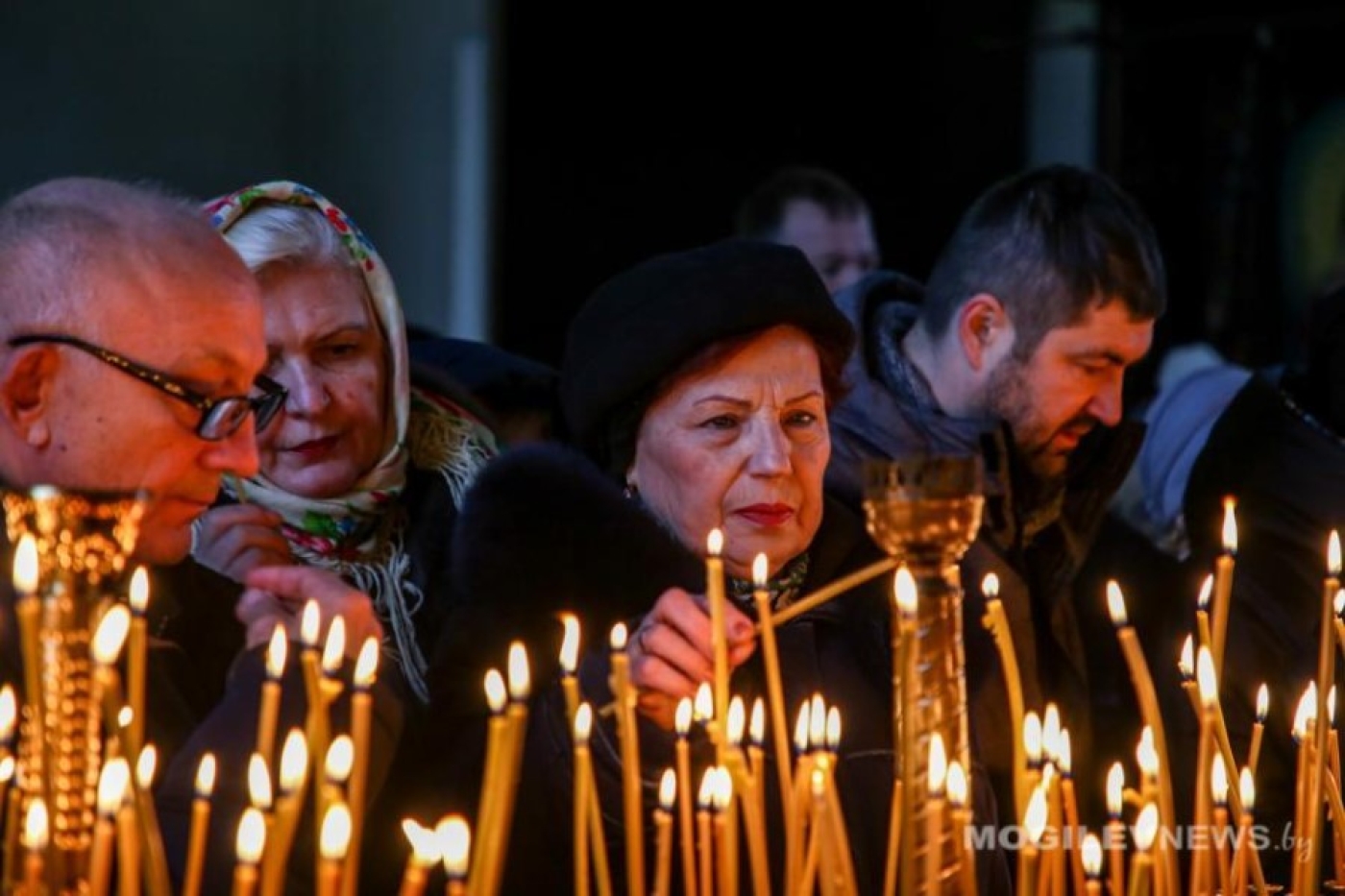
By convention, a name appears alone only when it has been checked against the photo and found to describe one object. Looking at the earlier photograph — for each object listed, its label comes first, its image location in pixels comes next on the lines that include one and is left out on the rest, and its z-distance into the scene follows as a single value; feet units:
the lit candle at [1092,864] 15.42
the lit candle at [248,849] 15.02
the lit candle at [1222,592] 15.74
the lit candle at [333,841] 14.97
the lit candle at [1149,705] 15.49
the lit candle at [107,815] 15.11
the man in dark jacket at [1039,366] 19.30
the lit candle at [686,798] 15.94
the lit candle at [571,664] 15.76
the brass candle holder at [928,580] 15.40
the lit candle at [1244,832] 15.80
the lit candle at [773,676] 15.56
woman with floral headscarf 17.83
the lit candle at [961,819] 15.47
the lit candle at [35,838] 15.16
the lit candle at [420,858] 15.00
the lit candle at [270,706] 15.37
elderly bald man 16.24
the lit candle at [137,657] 15.28
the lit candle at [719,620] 15.45
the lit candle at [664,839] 15.86
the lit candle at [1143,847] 15.36
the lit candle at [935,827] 15.32
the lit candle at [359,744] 15.24
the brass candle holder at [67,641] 15.16
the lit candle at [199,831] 15.34
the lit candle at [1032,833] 15.47
